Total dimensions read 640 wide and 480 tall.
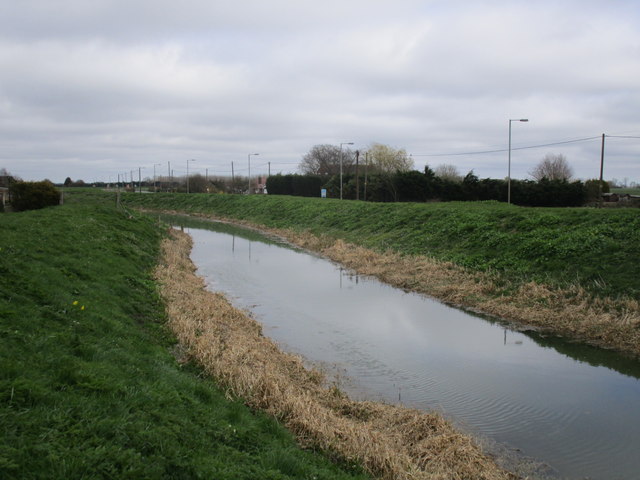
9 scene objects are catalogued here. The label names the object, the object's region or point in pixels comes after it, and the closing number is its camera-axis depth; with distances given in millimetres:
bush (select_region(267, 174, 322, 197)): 73125
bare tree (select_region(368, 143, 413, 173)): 87312
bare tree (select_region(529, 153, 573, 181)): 73212
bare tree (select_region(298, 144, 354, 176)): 102612
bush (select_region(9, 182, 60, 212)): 27125
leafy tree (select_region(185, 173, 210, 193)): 92125
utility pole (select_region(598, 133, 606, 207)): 35812
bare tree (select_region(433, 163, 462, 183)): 78438
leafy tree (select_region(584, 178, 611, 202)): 41788
